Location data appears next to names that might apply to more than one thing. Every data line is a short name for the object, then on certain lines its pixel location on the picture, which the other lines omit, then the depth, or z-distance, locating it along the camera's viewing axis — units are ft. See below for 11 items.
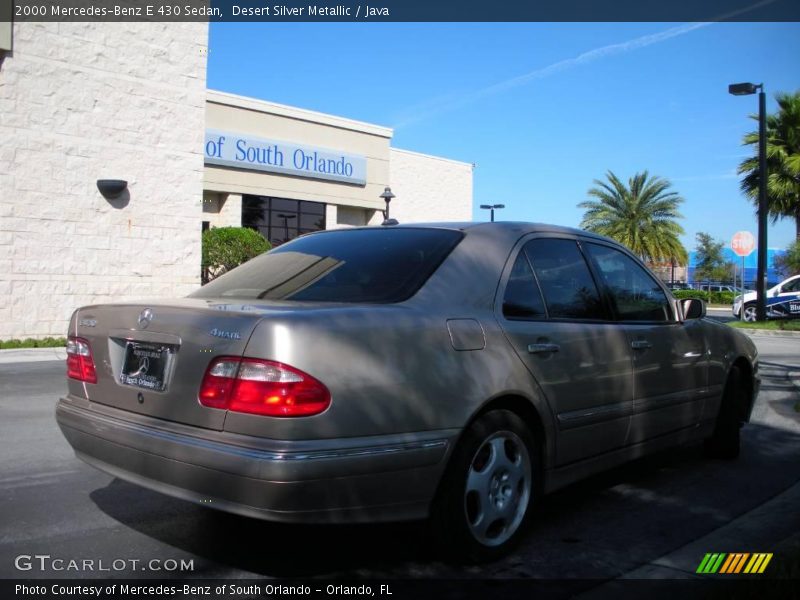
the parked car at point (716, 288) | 174.77
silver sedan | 9.35
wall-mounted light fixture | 45.85
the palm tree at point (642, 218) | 128.88
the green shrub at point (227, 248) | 66.23
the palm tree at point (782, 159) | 96.43
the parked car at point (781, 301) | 82.12
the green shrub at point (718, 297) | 154.68
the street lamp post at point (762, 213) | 73.72
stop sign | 84.58
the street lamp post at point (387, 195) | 65.77
